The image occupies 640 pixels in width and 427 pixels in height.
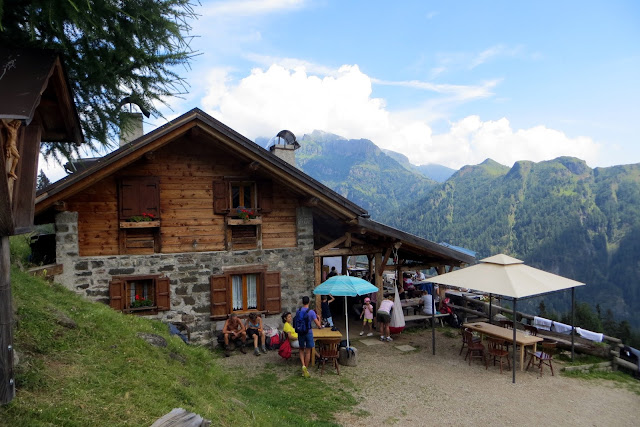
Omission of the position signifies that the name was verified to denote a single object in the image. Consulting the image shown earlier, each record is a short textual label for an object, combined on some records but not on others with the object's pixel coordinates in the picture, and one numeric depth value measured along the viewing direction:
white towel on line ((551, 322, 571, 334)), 12.02
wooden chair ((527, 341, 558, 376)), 9.82
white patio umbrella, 9.23
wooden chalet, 10.58
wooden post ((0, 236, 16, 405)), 3.34
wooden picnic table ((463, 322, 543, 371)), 9.81
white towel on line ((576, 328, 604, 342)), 11.26
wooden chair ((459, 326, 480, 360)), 11.01
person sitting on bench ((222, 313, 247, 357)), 11.20
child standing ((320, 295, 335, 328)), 12.66
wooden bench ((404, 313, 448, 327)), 13.66
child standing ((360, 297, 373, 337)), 13.06
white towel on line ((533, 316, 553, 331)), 12.51
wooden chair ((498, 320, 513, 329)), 12.32
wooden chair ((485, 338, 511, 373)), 9.87
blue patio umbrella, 10.00
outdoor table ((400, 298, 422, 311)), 14.41
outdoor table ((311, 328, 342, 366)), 9.84
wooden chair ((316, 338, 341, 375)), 9.58
